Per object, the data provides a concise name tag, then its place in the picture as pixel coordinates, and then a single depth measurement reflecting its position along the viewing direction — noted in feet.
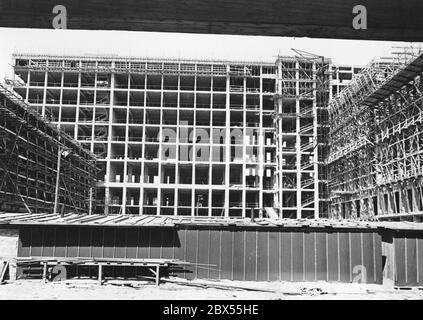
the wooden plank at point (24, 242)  72.64
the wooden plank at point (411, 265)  70.90
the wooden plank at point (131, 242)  73.97
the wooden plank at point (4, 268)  69.18
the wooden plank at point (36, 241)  73.10
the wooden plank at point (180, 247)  74.33
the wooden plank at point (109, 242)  73.72
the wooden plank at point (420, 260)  71.05
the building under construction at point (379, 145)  125.90
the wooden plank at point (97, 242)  73.67
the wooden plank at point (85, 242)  73.82
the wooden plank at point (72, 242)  73.67
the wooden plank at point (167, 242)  74.43
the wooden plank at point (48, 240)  73.41
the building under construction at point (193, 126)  208.64
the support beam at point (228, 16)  13.09
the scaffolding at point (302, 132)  210.18
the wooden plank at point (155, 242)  74.28
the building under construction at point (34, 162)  121.08
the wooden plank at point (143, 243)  74.08
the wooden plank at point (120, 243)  73.87
